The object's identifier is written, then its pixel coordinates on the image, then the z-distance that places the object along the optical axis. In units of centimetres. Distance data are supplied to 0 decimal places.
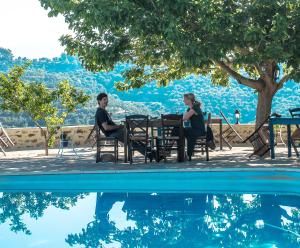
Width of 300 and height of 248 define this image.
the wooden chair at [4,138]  1351
